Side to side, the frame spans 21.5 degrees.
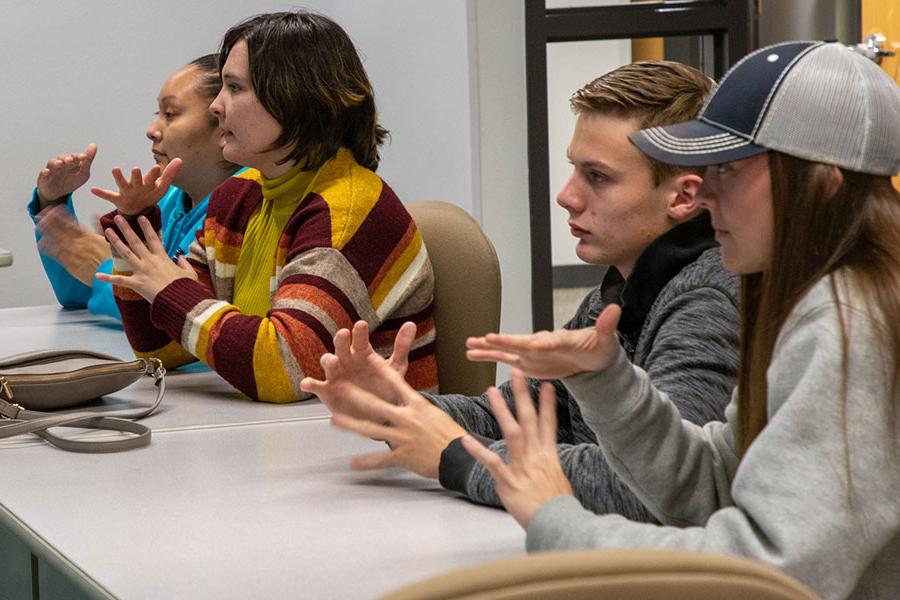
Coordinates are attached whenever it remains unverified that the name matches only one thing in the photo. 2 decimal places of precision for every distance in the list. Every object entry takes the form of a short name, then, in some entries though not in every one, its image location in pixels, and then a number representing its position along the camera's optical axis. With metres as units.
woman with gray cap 2.42
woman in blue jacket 4.21
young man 2.84
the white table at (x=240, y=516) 2.63
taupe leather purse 3.21
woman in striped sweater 3.45
